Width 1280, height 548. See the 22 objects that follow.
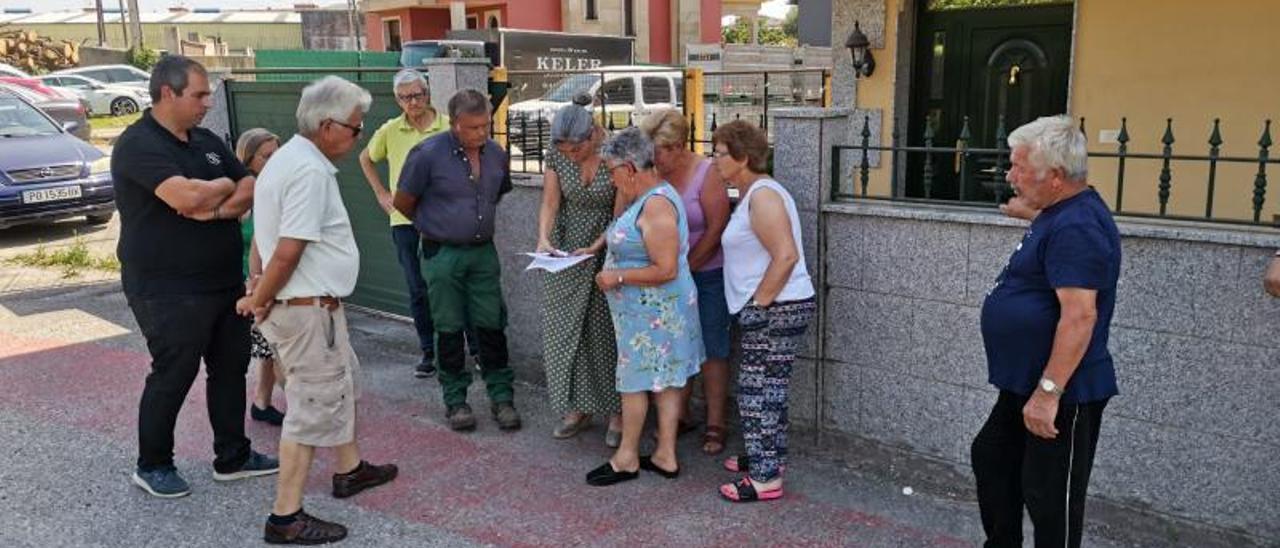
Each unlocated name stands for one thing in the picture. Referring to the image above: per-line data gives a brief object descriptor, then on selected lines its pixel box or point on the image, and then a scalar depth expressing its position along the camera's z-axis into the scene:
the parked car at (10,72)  24.83
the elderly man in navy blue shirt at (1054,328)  2.74
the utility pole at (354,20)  34.06
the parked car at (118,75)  28.55
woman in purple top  4.23
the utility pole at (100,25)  42.19
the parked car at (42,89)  17.19
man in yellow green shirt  5.49
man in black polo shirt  3.83
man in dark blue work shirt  4.66
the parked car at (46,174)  10.18
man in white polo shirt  3.54
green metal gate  6.90
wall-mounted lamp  8.90
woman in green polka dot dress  4.52
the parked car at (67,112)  15.07
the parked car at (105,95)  26.97
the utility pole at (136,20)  38.59
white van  9.47
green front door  8.37
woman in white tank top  3.87
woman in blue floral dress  3.96
